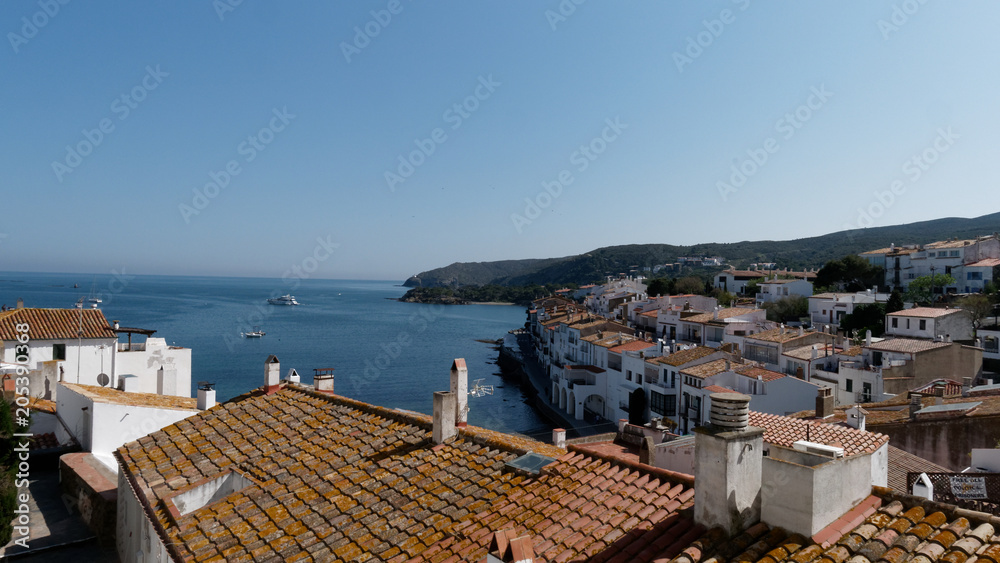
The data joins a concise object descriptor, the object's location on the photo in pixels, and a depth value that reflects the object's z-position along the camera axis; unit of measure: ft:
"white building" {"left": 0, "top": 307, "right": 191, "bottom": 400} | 68.18
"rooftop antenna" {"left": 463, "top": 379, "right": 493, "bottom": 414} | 176.65
